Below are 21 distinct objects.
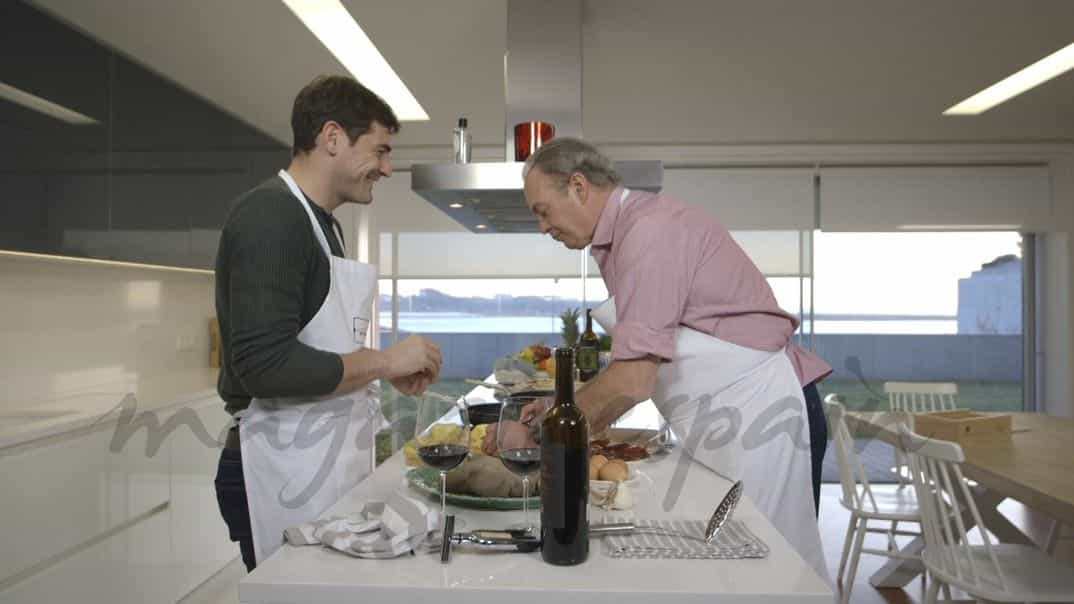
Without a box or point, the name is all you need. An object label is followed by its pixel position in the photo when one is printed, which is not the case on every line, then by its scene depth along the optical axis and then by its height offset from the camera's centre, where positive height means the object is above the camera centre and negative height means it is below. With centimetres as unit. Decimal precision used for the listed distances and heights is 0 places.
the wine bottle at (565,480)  101 -22
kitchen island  94 -34
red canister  278 +58
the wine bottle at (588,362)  300 -22
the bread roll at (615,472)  143 -30
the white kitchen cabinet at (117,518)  240 -76
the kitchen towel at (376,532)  105 -31
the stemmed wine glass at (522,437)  108 -18
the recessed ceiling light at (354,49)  309 +114
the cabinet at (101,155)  267 +60
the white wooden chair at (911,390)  407 -44
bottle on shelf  274 +55
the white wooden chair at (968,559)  226 -80
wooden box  297 -46
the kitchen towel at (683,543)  106 -33
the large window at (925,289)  564 +11
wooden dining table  219 -51
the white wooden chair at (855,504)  324 -85
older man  164 -7
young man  137 -6
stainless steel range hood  300 +90
